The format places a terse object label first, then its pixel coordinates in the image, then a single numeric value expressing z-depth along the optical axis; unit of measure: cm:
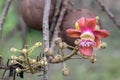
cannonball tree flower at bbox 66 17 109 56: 94
